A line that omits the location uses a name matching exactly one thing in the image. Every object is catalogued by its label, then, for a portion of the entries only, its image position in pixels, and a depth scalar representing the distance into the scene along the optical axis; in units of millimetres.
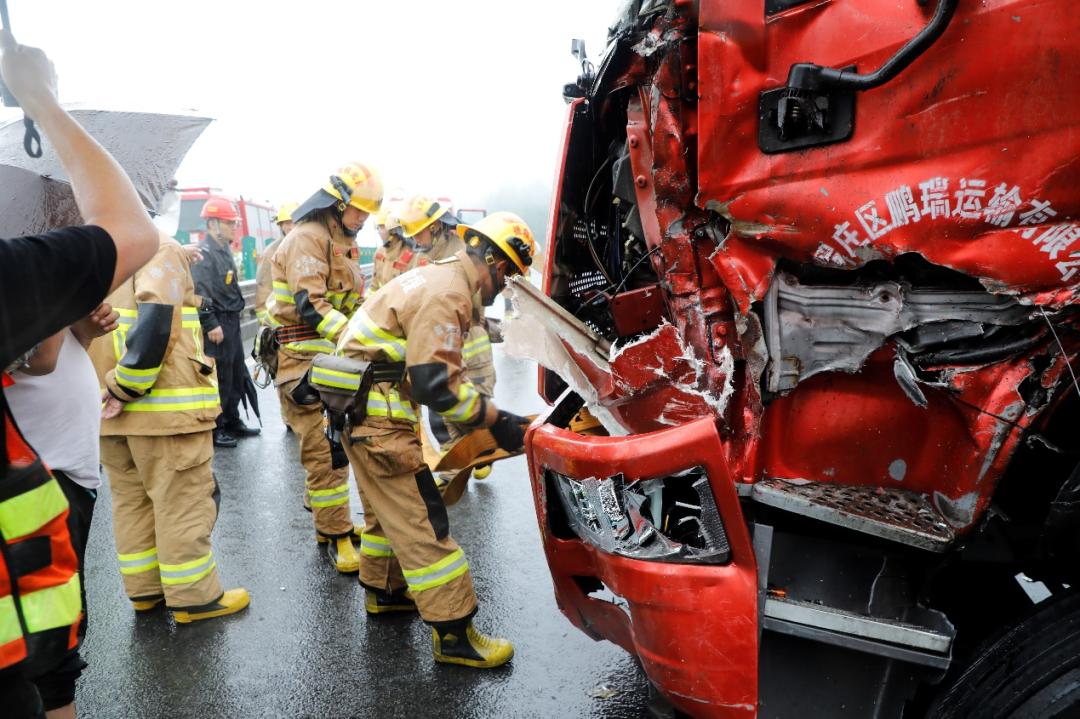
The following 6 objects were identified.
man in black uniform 6473
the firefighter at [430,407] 2955
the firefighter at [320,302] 4145
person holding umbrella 1240
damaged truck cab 1520
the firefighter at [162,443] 3266
